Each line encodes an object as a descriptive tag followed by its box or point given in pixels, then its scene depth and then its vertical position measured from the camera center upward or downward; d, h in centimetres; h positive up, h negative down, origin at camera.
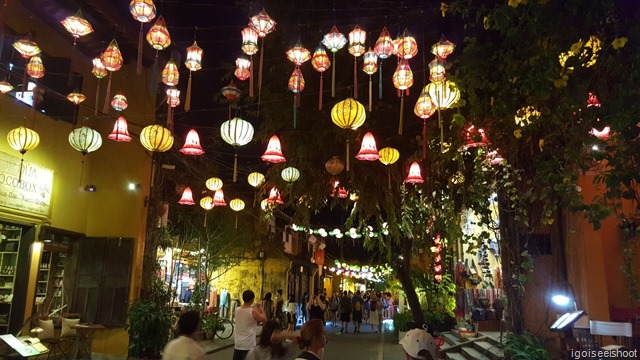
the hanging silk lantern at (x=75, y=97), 1001 +370
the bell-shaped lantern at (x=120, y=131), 905 +276
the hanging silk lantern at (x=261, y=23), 780 +415
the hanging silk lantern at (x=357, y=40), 821 +409
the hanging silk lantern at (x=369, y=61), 883 +403
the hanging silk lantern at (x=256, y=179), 1246 +263
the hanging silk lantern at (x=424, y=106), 795 +293
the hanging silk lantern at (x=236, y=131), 835 +257
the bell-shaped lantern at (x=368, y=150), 874 +240
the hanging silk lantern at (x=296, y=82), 854 +355
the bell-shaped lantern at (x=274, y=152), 901 +240
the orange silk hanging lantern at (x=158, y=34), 754 +379
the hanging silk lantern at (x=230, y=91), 950 +368
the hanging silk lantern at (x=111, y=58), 785 +356
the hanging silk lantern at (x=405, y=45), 784 +385
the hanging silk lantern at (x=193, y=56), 871 +399
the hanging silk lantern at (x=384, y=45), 779 +381
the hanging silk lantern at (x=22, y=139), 904 +254
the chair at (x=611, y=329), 710 -57
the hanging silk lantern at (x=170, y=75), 885 +370
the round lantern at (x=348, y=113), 774 +271
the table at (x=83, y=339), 1050 -139
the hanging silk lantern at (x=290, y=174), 1067 +236
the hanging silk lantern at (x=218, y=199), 1500 +253
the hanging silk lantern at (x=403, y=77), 813 +346
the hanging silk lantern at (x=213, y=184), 1341 +264
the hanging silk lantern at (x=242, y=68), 895 +391
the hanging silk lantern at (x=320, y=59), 850 +390
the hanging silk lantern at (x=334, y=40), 797 +397
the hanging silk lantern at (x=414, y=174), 984 +224
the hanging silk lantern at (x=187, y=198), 1416 +239
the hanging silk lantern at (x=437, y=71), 766 +338
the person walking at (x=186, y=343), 404 -53
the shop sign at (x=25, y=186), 1000 +194
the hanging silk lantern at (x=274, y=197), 1229 +214
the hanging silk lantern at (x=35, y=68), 886 +378
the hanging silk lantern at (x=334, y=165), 978 +237
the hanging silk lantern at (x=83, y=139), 897 +255
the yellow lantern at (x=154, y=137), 841 +245
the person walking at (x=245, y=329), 657 -65
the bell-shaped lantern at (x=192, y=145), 878 +244
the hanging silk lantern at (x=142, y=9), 703 +389
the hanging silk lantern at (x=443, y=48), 785 +382
